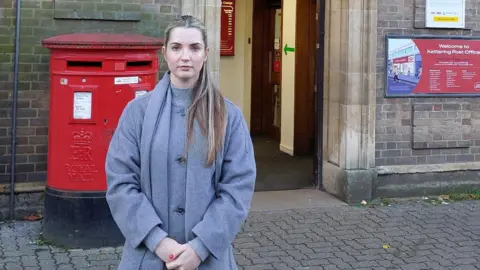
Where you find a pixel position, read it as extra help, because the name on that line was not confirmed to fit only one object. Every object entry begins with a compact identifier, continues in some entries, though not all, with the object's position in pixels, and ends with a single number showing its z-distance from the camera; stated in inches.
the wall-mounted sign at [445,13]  310.2
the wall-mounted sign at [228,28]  465.4
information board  304.8
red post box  216.5
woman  103.7
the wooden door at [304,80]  415.8
